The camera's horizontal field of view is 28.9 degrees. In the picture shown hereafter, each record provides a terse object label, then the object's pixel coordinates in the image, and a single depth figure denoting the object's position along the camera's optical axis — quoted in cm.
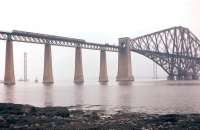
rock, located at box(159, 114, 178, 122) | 2339
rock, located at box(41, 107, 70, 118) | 2691
